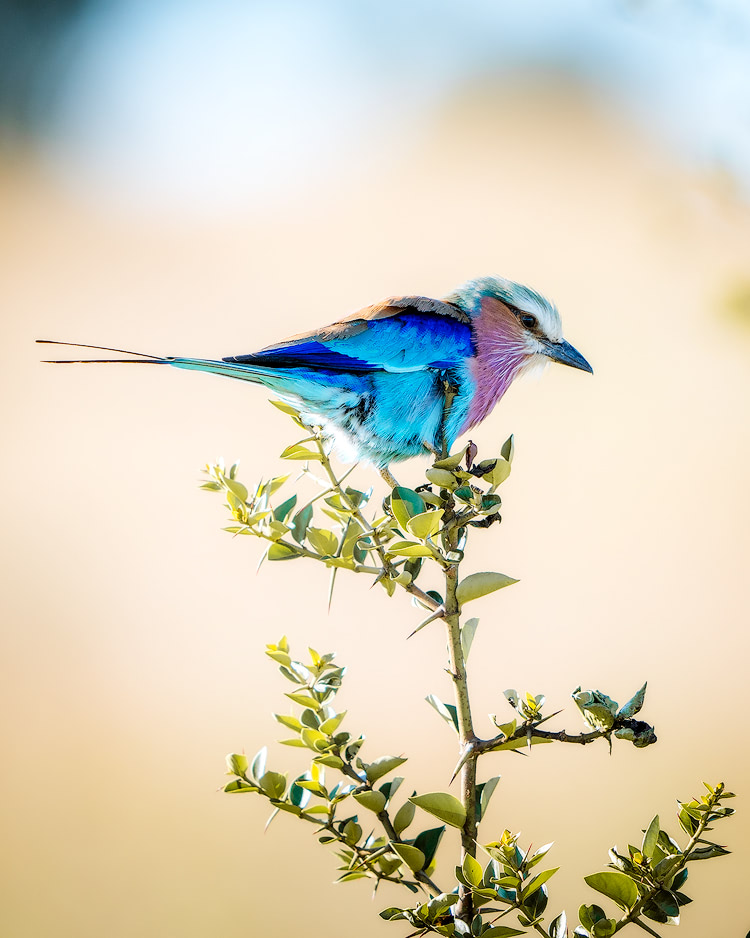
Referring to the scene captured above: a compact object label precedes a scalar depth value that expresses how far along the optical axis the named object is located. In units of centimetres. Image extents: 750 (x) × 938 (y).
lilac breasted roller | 911
